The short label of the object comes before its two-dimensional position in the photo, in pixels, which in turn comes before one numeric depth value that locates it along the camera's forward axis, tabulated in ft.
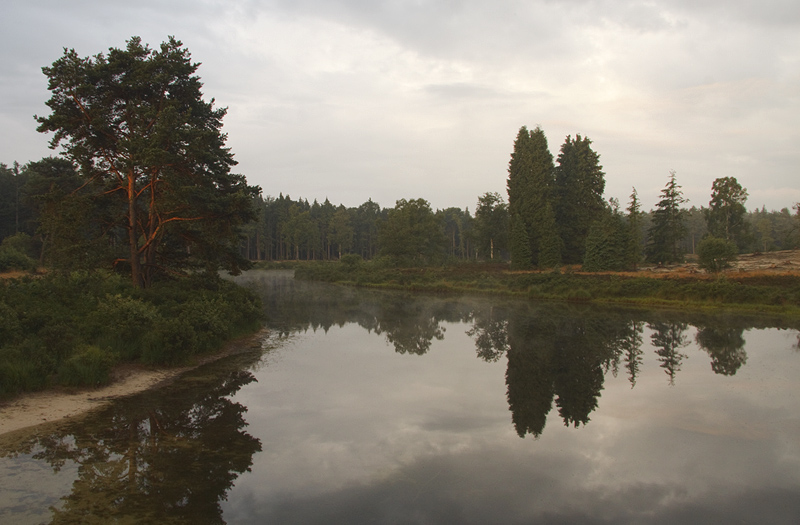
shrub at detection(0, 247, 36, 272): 111.86
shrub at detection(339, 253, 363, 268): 228.06
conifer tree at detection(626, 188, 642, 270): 142.41
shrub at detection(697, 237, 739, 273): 112.78
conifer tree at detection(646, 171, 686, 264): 154.92
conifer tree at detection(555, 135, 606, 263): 178.09
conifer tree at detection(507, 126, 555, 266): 172.48
